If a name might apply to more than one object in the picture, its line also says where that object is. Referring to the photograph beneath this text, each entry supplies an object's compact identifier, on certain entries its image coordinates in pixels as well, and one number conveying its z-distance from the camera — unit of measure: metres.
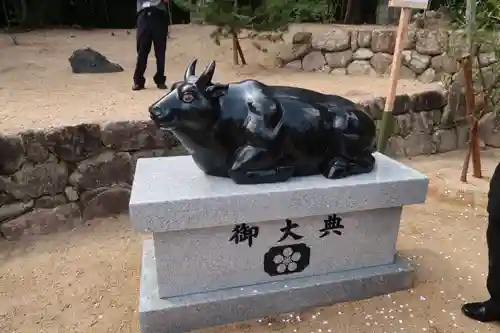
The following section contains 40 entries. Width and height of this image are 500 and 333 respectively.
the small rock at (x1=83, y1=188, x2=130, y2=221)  3.90
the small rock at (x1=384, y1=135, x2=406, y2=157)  5.65
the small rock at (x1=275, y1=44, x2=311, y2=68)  7.71
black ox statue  2.20
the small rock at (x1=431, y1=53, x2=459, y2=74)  6.23
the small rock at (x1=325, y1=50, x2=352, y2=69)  7.45
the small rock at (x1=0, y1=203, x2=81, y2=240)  3.62
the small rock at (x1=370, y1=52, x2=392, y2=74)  7.18
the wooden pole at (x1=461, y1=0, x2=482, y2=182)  4.65
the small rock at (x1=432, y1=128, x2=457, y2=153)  5.96
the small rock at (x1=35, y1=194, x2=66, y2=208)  3.69
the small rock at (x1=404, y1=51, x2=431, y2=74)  6.68
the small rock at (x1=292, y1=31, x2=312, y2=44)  7.66
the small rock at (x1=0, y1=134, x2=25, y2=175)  3.47
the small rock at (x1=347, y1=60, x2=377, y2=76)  7.34
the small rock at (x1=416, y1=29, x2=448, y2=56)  6.51
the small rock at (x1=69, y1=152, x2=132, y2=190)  3.79
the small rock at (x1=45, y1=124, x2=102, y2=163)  3.63
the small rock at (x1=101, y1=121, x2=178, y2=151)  3.80
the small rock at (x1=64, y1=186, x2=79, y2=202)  3.79
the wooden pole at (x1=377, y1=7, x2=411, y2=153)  4.00
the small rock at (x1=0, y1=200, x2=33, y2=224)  3.57
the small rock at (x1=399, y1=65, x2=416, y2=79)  6.87
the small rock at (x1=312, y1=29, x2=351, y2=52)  7.45
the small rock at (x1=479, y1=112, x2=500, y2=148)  5.93
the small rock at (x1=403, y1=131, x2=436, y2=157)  5.79
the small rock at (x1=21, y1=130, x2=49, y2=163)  3.54
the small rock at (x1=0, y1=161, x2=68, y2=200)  3.57
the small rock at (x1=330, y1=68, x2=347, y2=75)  7.48
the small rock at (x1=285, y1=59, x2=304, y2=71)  7.78
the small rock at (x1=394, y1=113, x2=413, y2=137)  5.64
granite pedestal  2.21
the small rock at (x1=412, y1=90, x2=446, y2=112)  5.72
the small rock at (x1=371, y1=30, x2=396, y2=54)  7.13
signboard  3.91
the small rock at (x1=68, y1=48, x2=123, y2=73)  6.67
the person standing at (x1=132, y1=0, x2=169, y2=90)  5.49
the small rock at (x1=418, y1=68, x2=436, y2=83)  6.59
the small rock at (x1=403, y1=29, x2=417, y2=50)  6.83
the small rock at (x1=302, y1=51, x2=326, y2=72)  7.64
